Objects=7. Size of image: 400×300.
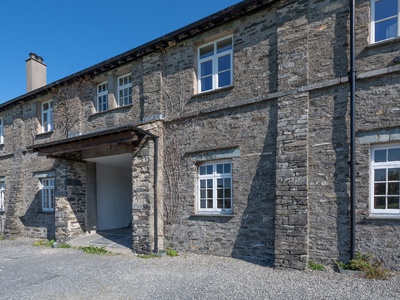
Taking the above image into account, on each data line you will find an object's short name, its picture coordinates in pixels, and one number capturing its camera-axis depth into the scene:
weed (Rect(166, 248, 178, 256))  7.81
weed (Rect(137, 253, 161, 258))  7.75
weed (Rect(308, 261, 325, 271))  5.88
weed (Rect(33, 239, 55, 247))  10.12
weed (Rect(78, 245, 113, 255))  8.51
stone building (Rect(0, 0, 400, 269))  5.70
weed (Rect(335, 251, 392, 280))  5.23
